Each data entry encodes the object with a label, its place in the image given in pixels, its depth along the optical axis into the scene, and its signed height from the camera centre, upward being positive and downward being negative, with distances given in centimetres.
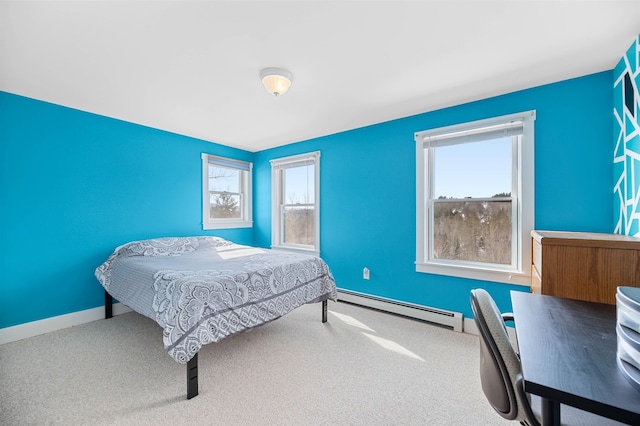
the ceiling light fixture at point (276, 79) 208 +106
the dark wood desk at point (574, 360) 66 -47
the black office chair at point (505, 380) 91 -61
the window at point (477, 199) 245 +13
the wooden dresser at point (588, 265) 153 -33
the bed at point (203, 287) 175 -62
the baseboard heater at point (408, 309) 270 -112
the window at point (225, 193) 409 +31
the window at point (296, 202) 402 +15
